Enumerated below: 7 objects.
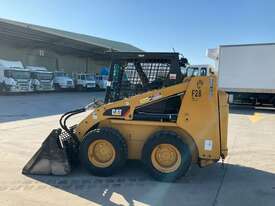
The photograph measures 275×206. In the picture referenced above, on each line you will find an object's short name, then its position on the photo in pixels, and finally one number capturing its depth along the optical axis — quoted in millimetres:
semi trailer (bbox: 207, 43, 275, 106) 12783
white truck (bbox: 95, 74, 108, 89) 29556
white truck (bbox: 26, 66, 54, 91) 21267
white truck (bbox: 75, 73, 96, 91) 27571
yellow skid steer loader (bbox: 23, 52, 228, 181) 3778
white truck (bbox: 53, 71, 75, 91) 24997
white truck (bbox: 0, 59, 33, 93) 19140
